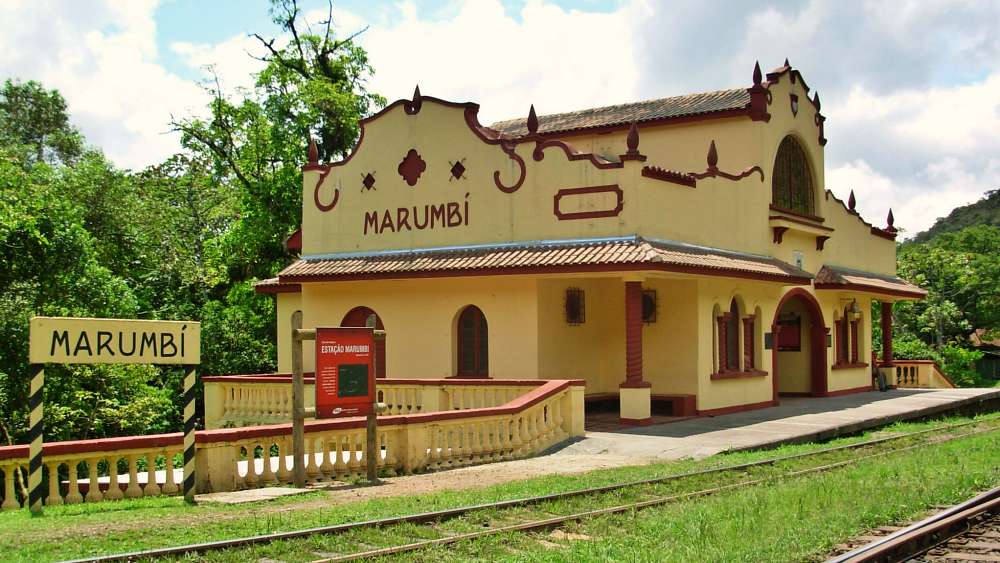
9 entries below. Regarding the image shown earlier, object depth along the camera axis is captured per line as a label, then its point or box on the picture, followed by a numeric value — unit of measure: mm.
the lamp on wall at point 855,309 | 31219
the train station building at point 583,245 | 21453
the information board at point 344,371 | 13953
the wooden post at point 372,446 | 14320
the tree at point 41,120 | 54781
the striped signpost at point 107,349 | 11000
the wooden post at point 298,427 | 13469
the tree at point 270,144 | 36125
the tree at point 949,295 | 58438
